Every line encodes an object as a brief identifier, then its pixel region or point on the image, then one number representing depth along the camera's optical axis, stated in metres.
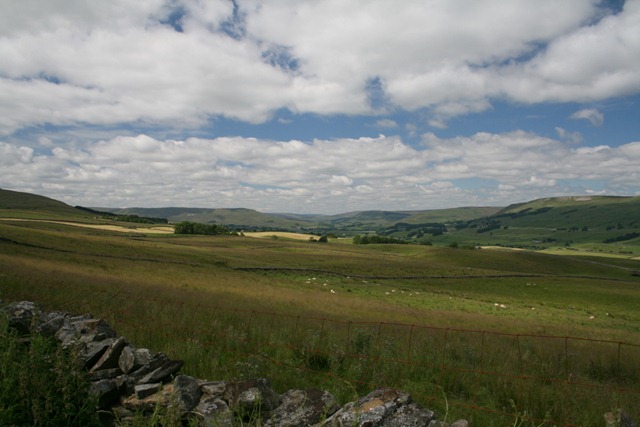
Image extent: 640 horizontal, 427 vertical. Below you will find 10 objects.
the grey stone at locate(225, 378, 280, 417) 5.69
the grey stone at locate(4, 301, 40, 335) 8.63
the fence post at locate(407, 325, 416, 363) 10.18
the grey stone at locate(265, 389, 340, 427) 5.53
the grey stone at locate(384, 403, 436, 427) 5.07
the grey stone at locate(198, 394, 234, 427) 5.41
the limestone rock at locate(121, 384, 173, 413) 6.08
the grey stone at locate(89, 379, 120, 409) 6.35
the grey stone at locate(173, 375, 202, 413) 5.85
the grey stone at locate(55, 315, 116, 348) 8.28
